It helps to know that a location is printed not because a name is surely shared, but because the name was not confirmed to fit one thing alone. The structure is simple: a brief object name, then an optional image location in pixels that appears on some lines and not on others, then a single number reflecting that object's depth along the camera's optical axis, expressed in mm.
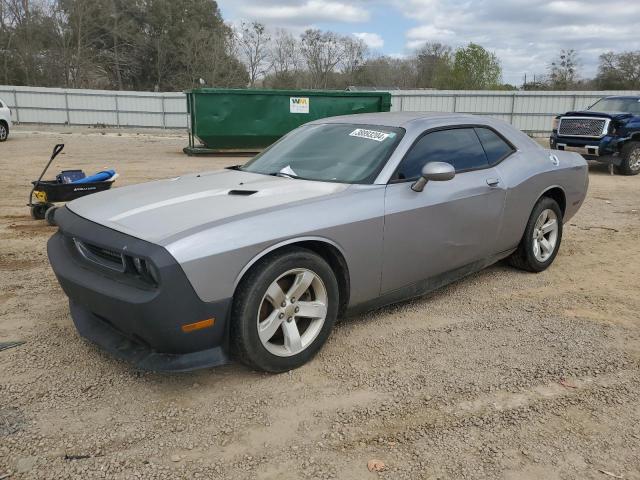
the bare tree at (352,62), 60125
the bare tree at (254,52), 52031
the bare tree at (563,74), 52844
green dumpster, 15305
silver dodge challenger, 2723
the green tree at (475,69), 52844
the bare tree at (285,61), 53875
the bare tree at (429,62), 63344
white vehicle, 19125
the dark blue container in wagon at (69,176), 6656
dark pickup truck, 12281
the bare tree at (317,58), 56591
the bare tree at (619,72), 47250
